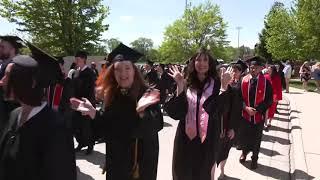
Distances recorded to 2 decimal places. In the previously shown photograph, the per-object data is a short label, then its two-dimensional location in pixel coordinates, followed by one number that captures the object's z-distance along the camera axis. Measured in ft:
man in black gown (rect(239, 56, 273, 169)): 13.57
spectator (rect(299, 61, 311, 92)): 48.03
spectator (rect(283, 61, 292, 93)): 43.02
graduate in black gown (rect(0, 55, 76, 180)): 4.42
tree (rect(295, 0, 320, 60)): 61.02
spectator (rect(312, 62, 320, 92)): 44.46
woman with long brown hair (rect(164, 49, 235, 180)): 8.34
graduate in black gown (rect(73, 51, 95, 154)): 15.17
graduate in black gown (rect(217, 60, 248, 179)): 10.78
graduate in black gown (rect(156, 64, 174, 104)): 29.62
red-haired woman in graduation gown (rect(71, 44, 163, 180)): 6.53
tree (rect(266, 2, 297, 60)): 67.71
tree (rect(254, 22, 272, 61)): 109.07
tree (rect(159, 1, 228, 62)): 96.21
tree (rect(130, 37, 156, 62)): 224.82
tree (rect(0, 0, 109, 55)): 49.64
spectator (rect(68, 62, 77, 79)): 15.54
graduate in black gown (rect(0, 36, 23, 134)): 10.56
